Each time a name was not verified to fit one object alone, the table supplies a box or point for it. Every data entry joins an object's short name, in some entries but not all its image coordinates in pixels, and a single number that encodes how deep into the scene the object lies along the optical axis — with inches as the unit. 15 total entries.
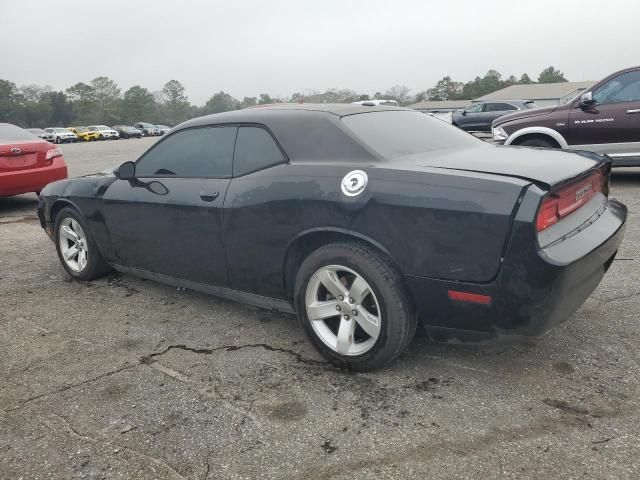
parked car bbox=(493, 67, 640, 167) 297.4
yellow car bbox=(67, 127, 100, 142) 1967.3
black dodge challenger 95.7
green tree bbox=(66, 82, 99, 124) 3631.9
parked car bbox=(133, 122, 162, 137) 2283.5
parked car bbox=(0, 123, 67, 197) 290.5
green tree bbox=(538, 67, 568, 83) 3885.3
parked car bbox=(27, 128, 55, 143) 1743.4
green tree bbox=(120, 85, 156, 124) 3769.7
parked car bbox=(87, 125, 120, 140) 1999.3
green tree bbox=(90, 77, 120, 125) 3678.6
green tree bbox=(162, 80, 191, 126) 4254.4
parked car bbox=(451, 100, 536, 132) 915.4
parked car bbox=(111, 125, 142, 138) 2128.4
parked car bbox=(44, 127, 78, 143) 1850.5
